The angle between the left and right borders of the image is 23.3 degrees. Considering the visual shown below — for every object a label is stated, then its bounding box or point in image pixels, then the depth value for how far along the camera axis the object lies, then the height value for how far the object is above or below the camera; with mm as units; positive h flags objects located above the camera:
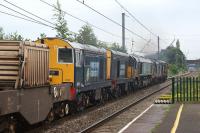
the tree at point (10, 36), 60844 +5014
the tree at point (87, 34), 92600 +8341
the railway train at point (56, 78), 12609 -99
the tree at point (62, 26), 63947 +6918
